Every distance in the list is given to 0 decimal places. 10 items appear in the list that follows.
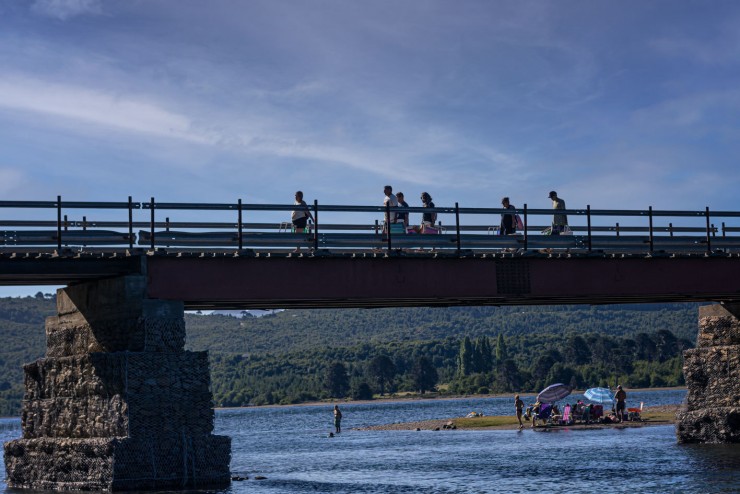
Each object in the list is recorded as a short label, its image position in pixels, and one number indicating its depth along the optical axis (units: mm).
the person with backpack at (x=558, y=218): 40812
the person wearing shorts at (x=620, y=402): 64188
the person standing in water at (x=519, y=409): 67500
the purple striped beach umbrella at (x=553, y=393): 67500
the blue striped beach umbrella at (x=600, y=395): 70525
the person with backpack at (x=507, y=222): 40281
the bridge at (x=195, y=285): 33531
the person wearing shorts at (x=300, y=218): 37594
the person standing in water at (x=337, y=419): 83438
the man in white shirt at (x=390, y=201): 39062
